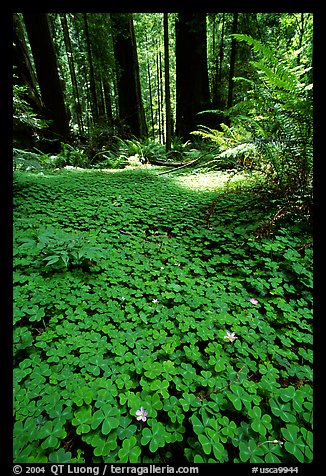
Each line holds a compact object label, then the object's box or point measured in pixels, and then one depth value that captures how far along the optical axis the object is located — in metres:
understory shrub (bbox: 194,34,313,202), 2.61
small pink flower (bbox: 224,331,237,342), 1.62
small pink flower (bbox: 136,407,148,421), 1.20
